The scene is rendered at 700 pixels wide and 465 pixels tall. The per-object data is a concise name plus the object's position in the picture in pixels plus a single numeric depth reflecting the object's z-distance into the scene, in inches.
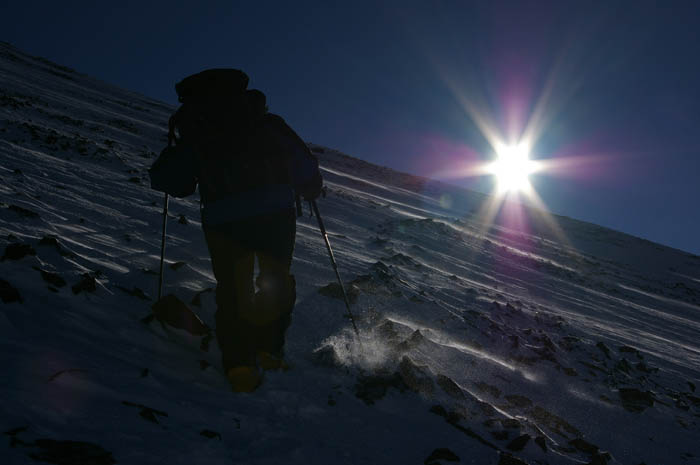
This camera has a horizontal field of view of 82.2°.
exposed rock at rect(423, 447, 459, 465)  101.0
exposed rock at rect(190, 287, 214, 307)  152.1
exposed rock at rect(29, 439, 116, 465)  67.7
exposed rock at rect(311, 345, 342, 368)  132.7
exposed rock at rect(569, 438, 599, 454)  121.6
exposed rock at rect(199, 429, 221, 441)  88.3
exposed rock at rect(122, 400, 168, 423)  86.7
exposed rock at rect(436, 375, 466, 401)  131.8
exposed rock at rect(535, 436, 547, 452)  115.9
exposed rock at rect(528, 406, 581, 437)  131.8
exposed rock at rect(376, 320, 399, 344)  160.1
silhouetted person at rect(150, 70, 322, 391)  116.8
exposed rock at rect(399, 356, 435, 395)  130.8
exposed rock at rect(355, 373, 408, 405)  121.8
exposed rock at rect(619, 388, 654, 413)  159.5
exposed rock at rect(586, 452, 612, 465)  115.0
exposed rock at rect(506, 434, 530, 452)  113.0
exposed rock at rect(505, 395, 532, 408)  140.6
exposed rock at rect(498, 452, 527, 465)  104.6
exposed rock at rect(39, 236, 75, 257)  148.7
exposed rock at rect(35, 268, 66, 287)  125.6
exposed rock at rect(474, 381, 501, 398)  143.8
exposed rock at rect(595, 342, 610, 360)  208.4
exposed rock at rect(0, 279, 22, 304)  106.7
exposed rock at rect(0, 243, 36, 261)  128.7
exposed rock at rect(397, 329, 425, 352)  153.8
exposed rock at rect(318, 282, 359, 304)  189.5
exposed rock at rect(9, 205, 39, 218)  173.6
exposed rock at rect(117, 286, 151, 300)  143.0
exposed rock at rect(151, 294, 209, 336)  130.7
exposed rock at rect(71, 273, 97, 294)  128.3
